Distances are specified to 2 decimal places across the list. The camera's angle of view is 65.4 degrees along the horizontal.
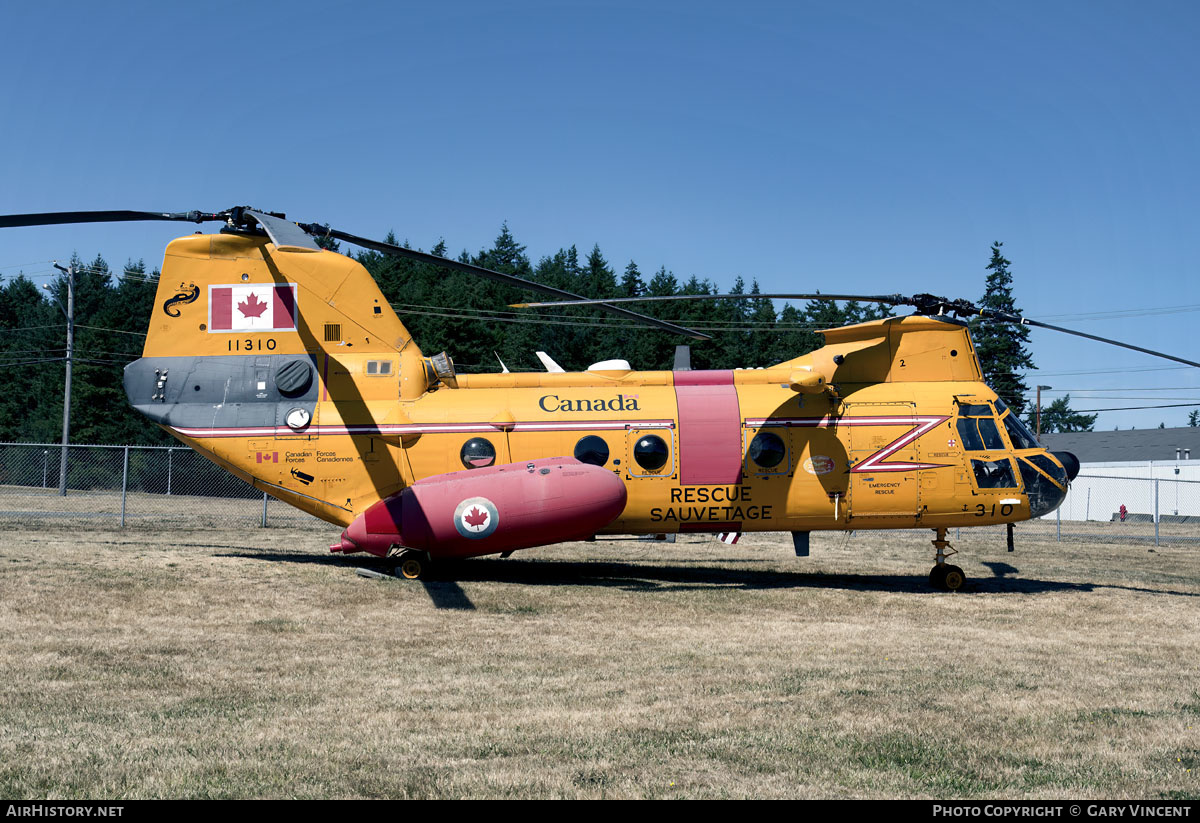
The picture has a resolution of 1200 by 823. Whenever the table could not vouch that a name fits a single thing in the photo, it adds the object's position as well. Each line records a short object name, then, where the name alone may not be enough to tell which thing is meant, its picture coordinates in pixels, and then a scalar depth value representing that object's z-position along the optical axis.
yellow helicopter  15.58
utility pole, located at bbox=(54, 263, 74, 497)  44.62
